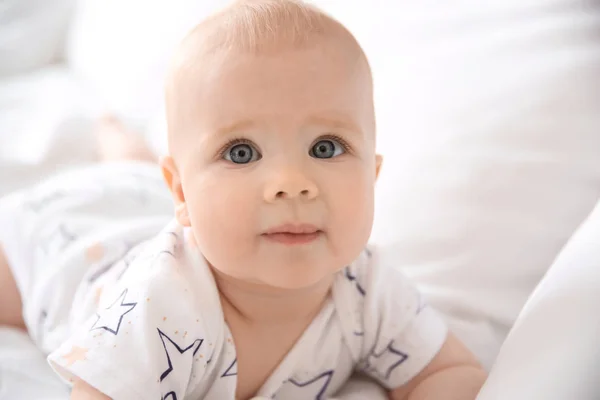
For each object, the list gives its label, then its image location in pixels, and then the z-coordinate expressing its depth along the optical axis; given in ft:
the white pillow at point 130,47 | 4.73
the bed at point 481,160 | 2.81
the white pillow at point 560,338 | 1.86
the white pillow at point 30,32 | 5.18
